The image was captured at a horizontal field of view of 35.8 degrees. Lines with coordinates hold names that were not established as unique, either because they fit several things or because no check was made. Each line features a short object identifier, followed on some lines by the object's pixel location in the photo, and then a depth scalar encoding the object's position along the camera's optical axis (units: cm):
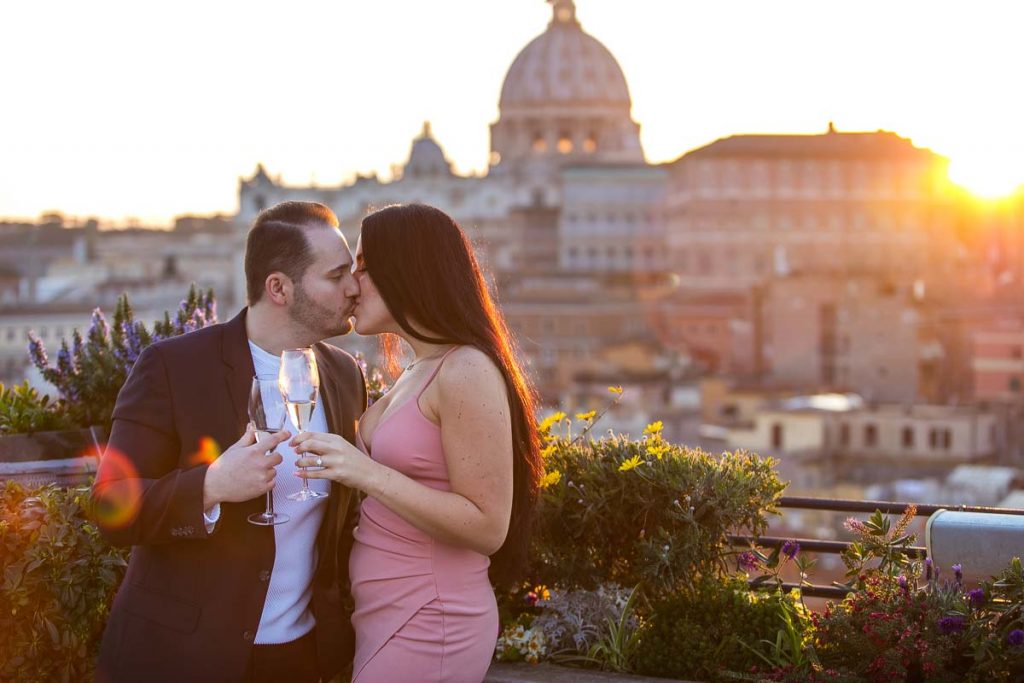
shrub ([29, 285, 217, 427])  473
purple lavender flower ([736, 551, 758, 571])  412
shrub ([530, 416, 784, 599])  395
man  314
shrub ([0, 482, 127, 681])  357
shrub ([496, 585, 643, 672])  395
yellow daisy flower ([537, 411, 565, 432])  406
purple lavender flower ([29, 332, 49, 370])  496
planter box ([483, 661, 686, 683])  377
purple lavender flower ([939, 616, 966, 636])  344
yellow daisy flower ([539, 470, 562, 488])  394
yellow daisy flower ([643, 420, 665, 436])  414
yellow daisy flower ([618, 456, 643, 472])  391
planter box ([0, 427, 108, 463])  422
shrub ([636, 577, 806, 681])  386
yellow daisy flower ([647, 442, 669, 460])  403
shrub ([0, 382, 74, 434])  434
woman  309
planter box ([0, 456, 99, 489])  411
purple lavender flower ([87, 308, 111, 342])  488
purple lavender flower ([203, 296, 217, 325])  514
